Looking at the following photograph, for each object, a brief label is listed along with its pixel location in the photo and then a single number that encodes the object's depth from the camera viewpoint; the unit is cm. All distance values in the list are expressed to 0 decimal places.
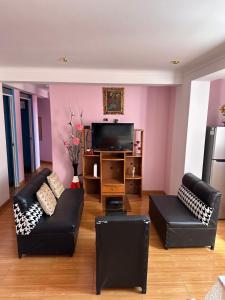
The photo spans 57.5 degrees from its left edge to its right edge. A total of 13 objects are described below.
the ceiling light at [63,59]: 294
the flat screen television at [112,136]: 418
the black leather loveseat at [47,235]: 249
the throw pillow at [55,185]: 330
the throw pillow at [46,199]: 266
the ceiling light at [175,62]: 310
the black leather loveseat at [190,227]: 266
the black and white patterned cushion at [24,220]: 244
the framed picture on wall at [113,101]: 436
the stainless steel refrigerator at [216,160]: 346
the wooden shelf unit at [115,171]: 423
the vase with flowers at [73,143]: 439
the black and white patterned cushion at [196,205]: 266
